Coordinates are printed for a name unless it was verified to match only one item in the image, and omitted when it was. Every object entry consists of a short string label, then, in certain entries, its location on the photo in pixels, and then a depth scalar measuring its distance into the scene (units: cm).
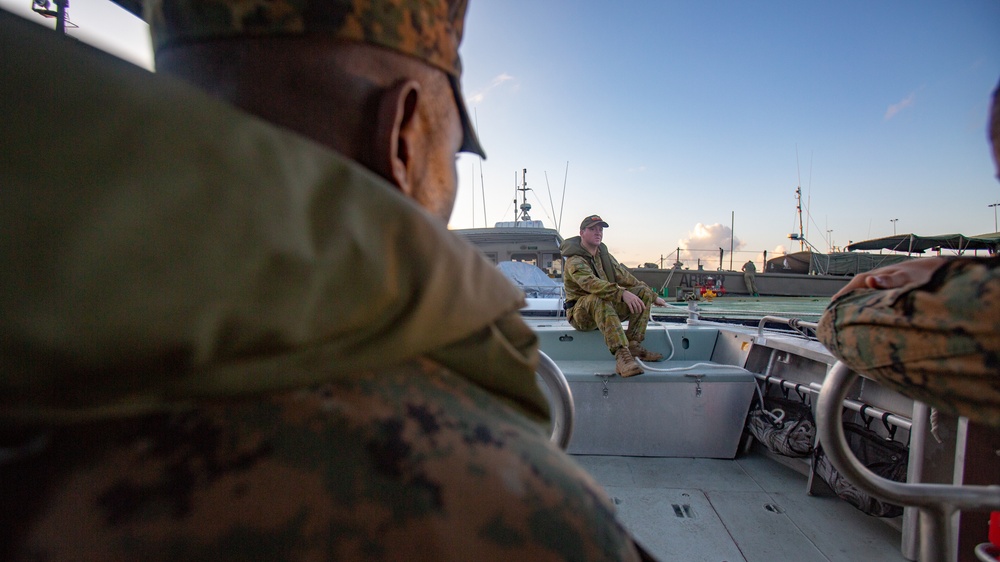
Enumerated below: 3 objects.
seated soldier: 363
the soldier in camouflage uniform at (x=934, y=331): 61
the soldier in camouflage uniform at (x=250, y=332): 27
